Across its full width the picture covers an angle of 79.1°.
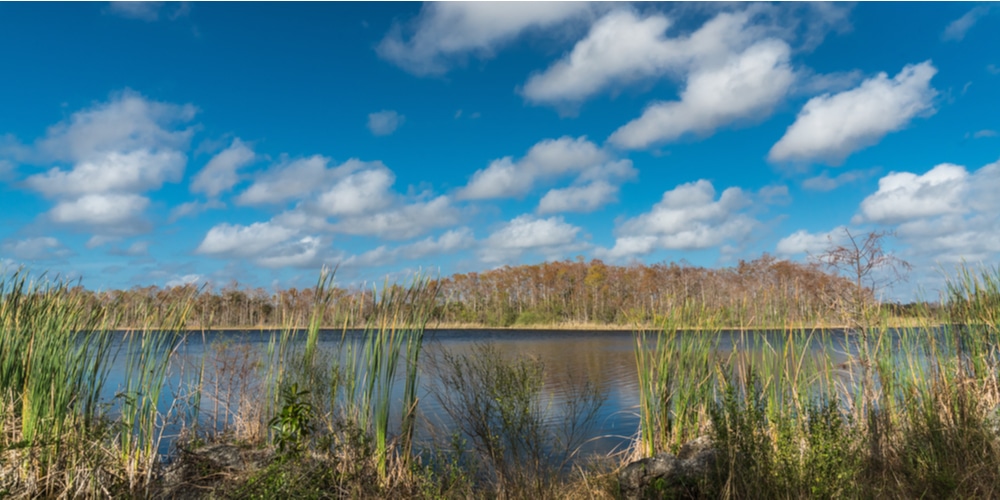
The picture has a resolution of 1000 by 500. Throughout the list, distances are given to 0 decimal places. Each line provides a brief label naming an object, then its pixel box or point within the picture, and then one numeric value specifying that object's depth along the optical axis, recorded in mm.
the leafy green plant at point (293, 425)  5082
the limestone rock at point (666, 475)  5176
